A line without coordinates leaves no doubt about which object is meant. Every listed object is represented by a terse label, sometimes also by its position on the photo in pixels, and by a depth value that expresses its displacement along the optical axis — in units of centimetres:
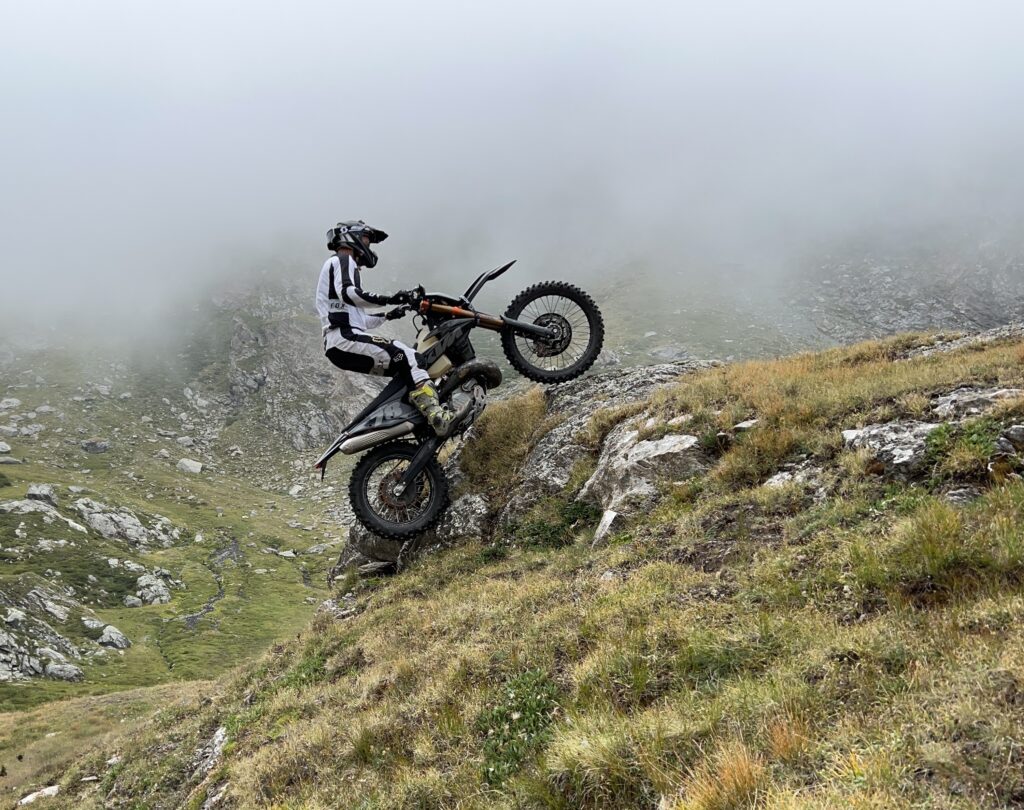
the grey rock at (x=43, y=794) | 1662
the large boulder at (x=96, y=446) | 13150
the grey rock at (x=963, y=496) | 630
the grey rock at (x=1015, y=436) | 668
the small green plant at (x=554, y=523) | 1109
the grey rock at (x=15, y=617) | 7275
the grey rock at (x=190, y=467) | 13300
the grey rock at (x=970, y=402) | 770
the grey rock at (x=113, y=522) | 10319
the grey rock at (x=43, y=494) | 10456
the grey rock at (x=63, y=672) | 6888
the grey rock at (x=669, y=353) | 11652
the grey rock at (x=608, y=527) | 958
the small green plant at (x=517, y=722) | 490
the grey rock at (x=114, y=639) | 7762
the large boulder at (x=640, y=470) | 999
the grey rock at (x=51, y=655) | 7081
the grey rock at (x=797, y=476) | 812
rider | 1202
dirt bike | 1245
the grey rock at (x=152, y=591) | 9094
